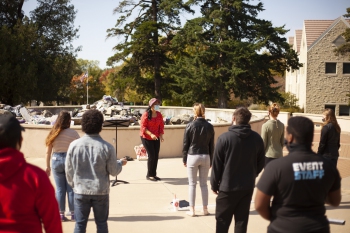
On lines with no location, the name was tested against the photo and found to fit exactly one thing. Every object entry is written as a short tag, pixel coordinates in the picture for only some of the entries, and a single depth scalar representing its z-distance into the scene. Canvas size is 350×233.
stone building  45.59
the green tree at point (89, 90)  75.72
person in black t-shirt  3.54
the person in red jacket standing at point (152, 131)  10.59
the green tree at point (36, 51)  40.69
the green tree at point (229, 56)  40.12
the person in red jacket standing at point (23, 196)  3.06
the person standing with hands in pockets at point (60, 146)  7.04
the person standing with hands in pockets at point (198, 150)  7.70
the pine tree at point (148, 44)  43.75
